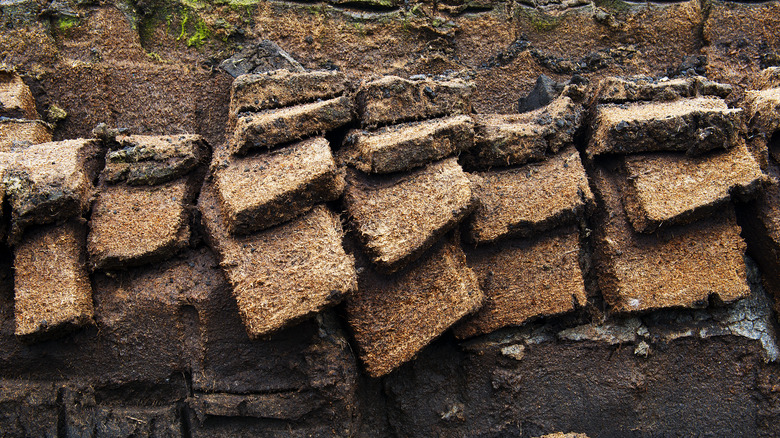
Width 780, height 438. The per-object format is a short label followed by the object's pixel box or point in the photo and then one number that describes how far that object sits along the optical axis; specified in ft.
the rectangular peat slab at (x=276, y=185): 5.87
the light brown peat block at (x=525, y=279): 6.71
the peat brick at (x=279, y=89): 6.75
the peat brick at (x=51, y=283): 5.83
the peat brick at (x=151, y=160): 6.45
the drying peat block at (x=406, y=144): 6.26
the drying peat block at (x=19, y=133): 6.80
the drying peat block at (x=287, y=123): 6.29
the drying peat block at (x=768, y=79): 7.85
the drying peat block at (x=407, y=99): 6.68
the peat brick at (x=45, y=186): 5.94
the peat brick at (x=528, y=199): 6.67
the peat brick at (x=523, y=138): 6.90
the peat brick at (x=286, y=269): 5.57
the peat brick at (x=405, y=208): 6.00
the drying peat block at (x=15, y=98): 7.01
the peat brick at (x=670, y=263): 6.70
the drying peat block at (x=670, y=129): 6.69
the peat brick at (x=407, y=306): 6.09
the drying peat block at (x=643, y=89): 7.22
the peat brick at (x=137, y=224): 6.10
